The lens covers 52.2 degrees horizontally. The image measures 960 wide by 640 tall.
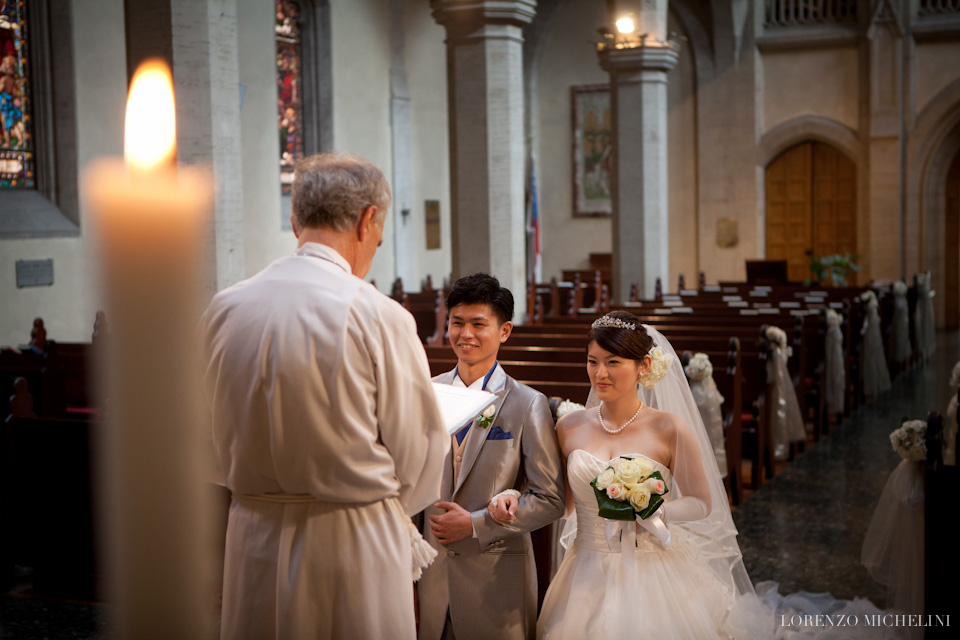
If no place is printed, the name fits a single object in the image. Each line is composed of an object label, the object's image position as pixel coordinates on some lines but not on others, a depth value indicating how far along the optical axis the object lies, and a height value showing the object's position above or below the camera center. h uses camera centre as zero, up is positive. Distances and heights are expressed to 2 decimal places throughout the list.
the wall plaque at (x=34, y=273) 9.52 +0.08
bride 2.67 -0.73
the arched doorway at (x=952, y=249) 17.09 +0.24
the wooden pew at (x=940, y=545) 3.45 -1.00
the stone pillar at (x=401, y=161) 15.55 +1.81
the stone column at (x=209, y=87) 5.52 +1.12
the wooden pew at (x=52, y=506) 4.62 -1.07
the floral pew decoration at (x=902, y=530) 3.88 -1.10
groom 2.44 -0.58
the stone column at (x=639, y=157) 12.61 +1.50
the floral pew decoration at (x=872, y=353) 10.07 -0.93
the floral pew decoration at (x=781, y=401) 6.99 -0.99
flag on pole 15.54 +0.74
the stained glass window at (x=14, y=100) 9.80 +1.83
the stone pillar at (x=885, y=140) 16.42 +2.11
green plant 14.45 -0.03
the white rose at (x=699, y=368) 5.86 -0.60
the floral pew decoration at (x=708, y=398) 5.87 -0.79
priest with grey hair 1.72 -0.28
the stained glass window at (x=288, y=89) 13.87 +2.68
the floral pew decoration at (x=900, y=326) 11.52 -0.74
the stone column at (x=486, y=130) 8.91 +1.31
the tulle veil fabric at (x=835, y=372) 8.73 -0.96
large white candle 0.73 -0.09
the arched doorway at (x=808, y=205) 17.73 +1.10
